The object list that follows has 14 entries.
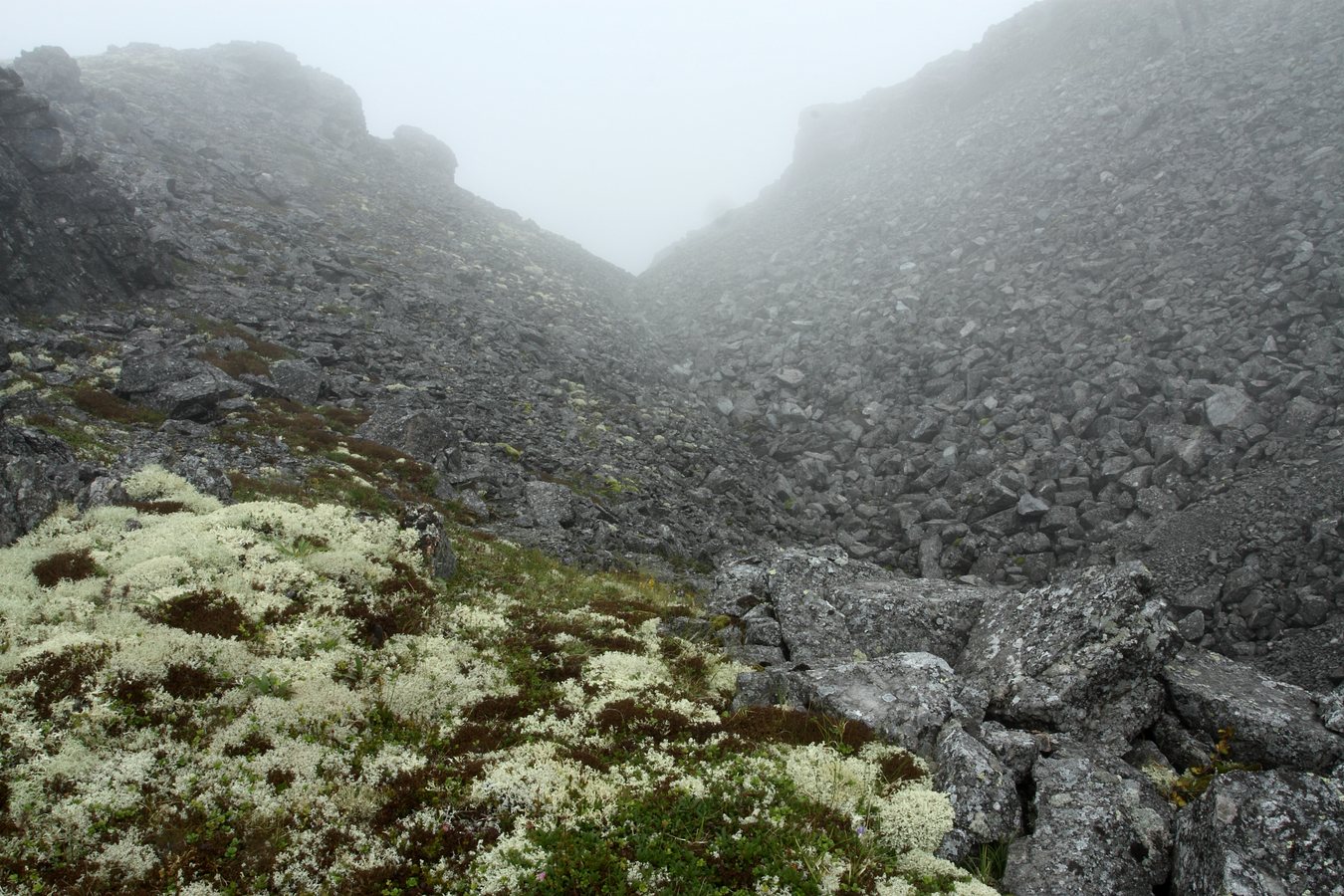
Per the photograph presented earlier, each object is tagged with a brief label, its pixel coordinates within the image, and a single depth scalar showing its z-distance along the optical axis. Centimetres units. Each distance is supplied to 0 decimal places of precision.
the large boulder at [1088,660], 1139
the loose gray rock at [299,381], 2742
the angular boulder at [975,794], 891
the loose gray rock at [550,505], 2458
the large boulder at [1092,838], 818
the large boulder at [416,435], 2631
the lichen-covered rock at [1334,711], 1045
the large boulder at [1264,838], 736
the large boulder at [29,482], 1237
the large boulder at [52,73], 4959
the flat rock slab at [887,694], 1118
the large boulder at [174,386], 2231
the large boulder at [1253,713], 1027
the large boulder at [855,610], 1500
